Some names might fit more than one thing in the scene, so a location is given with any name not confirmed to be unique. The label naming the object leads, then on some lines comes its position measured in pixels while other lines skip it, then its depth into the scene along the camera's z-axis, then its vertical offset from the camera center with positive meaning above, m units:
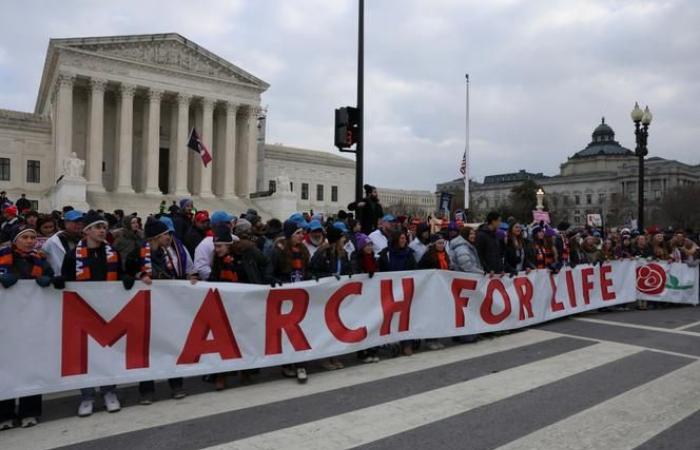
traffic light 10.63 +2.00
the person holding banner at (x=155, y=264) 5.60 -0.44
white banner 5.06 -1.12
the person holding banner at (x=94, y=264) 5.33 -0.40
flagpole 32.49 +4.70
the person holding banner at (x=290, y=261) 6.77 -0.43
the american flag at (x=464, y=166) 33.38 +4.02
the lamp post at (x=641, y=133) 18.19 +3.43
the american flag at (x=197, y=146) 33.62 +4.98
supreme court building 44.78 +9.15
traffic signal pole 10.36 +2.61
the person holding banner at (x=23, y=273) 4.87 -0.47
